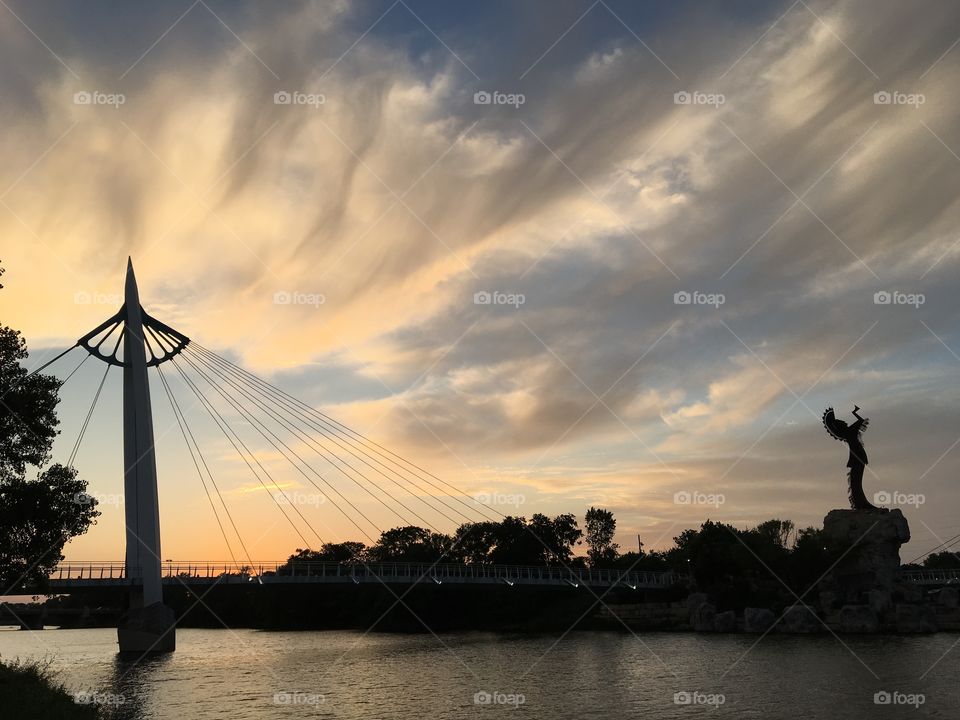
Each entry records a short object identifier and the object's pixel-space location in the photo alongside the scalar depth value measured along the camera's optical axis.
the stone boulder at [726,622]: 85.25
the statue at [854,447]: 89.69
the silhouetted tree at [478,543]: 151.38
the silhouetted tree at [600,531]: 158.38
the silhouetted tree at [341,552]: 182.50
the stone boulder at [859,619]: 75.56
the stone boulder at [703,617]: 87.50
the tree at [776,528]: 118.11
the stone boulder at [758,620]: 81.81
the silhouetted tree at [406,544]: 153.00
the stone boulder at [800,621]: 78.56
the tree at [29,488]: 33.91
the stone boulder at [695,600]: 91.12
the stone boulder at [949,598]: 84.69
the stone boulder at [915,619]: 75.19
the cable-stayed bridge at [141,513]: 61.56
